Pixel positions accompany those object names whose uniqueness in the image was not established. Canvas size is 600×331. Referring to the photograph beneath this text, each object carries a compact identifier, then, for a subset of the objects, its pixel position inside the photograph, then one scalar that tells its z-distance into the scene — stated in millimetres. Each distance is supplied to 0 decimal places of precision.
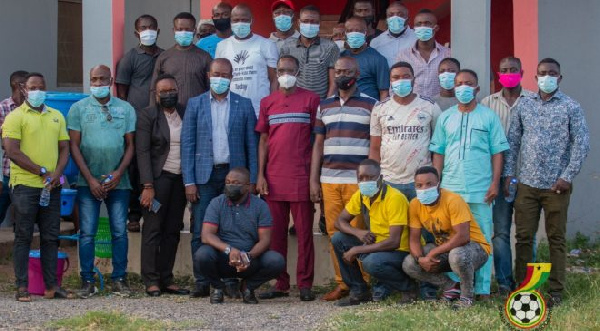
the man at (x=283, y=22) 10125
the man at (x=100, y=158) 9617
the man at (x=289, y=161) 9406
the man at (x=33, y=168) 9266
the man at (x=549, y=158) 8867
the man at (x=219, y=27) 10664
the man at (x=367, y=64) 9602
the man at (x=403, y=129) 9047
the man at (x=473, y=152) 8898
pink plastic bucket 9625
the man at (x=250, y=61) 9945
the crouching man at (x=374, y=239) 8836
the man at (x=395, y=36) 10031
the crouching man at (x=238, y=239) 9109
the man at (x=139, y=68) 10219
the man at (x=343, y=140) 9234
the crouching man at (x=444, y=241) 8570
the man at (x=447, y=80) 9219
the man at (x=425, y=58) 9578
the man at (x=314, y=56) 9688
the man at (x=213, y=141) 9508
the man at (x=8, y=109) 10008
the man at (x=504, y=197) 9203
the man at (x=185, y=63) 9961
